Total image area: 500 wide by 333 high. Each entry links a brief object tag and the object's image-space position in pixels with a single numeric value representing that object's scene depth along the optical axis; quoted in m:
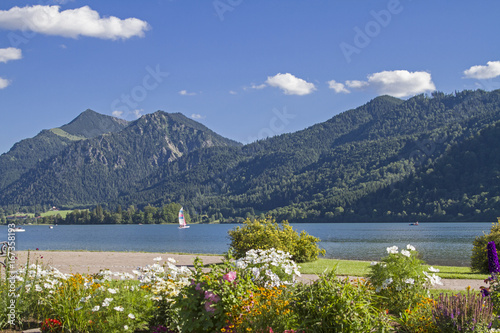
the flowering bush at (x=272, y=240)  21.34
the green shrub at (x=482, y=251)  18.62
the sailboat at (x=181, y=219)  111.28
